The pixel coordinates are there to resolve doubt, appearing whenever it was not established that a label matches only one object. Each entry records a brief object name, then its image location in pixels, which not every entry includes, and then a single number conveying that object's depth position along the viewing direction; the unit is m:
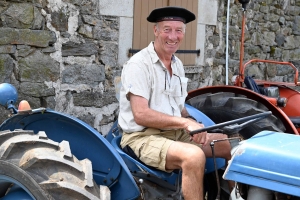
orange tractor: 3.48
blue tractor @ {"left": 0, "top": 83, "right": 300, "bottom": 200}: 2.12
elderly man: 2.66
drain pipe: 6.55
